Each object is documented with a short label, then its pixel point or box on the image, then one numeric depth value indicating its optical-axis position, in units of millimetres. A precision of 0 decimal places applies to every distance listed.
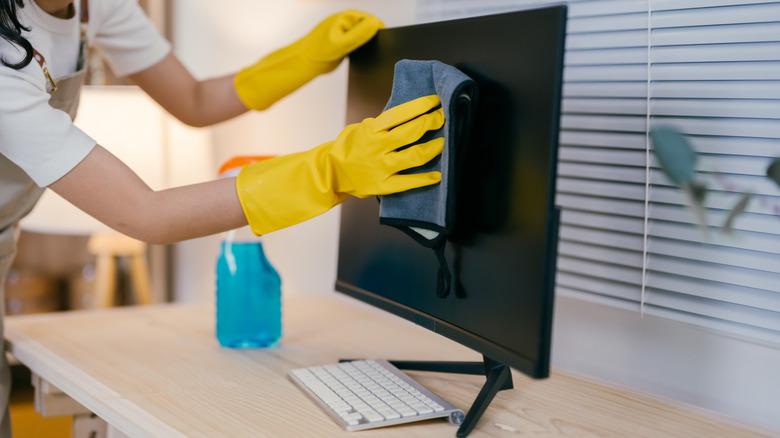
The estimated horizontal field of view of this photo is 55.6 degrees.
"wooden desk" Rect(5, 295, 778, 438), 947
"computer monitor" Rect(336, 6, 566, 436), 824
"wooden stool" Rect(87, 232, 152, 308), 2270
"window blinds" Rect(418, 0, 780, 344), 1012
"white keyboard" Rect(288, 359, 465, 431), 940
